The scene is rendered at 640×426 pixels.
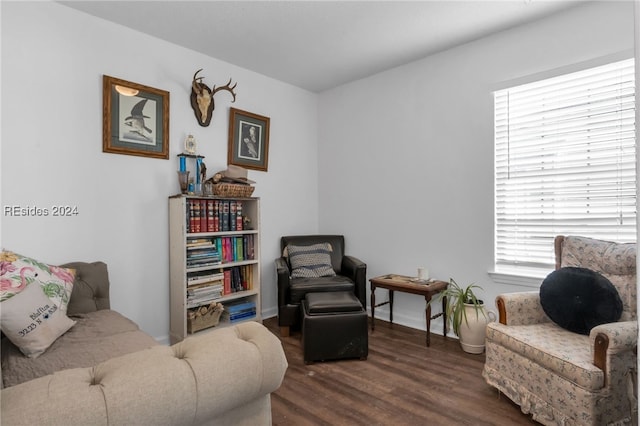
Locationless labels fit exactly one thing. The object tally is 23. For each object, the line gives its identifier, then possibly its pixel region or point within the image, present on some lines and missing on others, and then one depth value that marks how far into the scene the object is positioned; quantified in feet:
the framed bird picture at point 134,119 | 9.02
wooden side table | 9.98
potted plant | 9.45
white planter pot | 9.45
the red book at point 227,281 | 10.74
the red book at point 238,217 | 11.03
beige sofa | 2.19
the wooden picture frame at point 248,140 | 11.96
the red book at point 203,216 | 10.19
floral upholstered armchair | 5.53
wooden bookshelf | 9.70
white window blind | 8.21
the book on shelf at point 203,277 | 9.80
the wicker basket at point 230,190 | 10.30
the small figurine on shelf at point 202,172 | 10.46
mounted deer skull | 10.79
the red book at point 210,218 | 10.32
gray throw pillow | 11.84
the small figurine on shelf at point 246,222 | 11.32
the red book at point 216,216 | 10.44
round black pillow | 6.70
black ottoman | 8.85
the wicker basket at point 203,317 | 9.72
